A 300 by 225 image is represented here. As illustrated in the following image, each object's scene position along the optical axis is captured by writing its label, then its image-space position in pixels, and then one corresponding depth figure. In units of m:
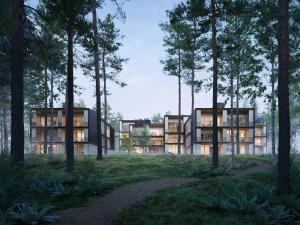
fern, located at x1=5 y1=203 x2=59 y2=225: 7.92
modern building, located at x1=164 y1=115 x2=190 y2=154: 72.75
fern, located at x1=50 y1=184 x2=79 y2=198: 11.14
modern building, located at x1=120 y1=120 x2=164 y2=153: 80.19
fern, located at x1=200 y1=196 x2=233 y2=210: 10.16
